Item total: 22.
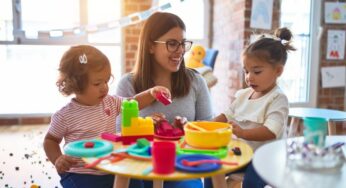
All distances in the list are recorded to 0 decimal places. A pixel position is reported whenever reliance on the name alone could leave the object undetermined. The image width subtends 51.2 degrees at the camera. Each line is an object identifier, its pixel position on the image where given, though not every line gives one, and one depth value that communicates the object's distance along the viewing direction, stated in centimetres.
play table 77
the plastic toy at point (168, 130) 110
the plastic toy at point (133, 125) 106
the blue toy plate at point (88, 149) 92
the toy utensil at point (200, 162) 81
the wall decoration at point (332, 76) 336
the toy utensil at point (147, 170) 78
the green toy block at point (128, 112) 108
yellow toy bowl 95
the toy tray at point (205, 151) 90
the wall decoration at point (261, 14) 290
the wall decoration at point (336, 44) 331
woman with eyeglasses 147
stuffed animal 291
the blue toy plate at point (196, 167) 78
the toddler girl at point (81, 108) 119
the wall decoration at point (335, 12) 326
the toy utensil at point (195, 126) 103
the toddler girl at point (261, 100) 129
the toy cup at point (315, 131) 79
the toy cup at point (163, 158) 78
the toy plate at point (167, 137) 108
